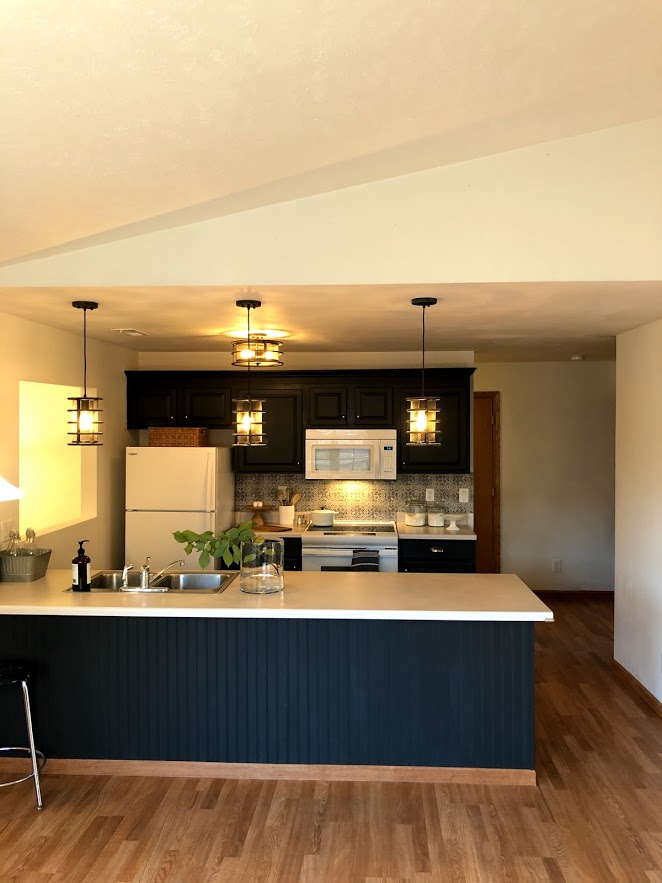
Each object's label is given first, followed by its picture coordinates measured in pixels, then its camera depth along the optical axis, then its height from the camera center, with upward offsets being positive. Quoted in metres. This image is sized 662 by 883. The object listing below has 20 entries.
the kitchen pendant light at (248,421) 3.87 +0.15
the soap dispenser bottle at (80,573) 3.88 -0.64
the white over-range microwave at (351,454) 6.28 -0.03
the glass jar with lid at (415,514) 6.36 -0.54
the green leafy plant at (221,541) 3.83 -0.47
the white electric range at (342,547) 5.95 -0.78
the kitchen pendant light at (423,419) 3.76 +0.16
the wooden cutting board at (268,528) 6.20 -0.65
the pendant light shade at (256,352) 4.05 +0.54
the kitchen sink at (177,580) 4.20 -0.74
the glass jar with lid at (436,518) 6.32 -0.57
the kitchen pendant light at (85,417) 3.79 +0.17
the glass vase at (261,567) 3.83 -0.60
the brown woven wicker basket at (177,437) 6.05 +0.11
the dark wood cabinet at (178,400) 6.35 +0.43
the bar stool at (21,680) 3.37 -1.04
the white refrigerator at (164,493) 5.84 -0.34
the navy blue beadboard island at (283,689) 3.66 -1.19
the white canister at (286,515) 6.40 -0.55
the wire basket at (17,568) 4.09 -0.65
